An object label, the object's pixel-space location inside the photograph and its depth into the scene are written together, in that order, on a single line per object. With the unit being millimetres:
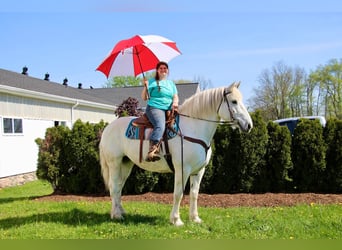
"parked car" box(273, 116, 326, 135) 19828
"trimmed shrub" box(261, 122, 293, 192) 7746
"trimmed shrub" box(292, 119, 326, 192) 7688
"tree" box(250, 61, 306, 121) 45594
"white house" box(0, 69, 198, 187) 12305
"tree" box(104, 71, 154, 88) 49938
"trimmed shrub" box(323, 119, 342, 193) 7703
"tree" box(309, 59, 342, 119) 45375
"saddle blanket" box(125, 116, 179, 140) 5035
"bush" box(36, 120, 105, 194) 8391
